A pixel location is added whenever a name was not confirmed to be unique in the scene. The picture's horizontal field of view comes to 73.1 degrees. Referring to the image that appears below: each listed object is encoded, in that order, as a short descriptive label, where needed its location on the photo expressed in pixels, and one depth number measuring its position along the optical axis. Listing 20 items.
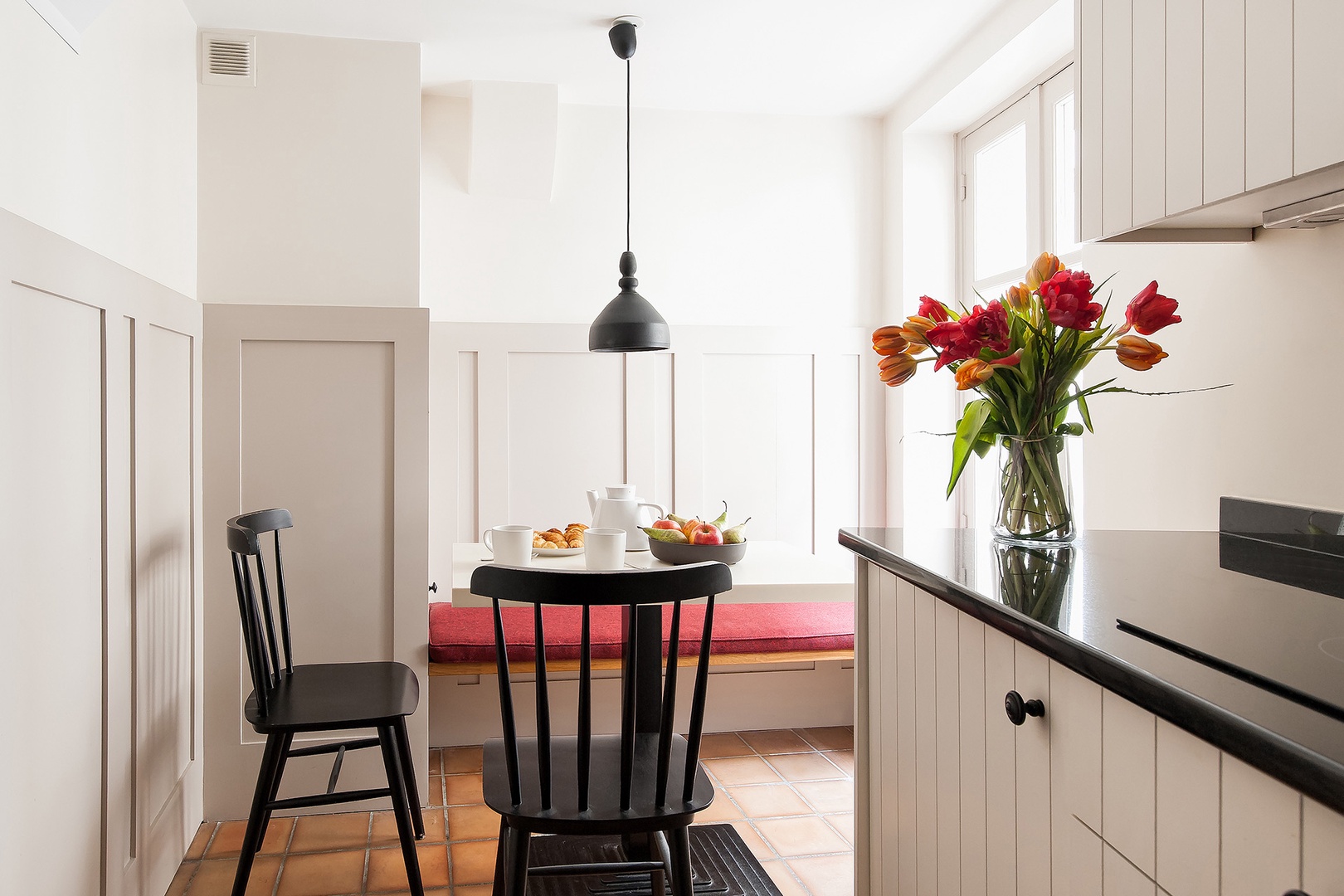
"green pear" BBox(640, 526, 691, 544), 2.37
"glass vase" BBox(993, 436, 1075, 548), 1.54
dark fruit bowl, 2.34
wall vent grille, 2.69
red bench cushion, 2.83
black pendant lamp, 2.71
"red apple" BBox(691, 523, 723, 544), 2.37
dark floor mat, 2.21
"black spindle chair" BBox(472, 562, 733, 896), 1.50
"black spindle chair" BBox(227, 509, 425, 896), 2.02
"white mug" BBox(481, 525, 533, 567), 2.30
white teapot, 2.55
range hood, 1.37
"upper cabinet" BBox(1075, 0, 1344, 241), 1.18
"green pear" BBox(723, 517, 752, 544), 2.42
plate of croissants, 2.55
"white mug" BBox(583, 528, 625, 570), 2.21
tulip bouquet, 1.48
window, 2.86
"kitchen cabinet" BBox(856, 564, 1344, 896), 0.73
